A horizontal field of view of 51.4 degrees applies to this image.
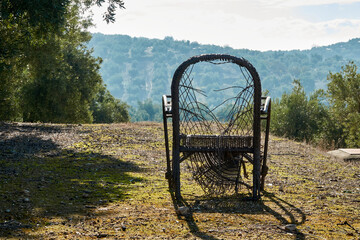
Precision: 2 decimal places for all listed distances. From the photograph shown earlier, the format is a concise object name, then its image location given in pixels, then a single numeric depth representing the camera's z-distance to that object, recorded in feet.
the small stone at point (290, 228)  16.84
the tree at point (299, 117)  106.52
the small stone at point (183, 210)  18.65
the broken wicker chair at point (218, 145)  21.27
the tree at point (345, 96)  97.40
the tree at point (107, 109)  146.72
